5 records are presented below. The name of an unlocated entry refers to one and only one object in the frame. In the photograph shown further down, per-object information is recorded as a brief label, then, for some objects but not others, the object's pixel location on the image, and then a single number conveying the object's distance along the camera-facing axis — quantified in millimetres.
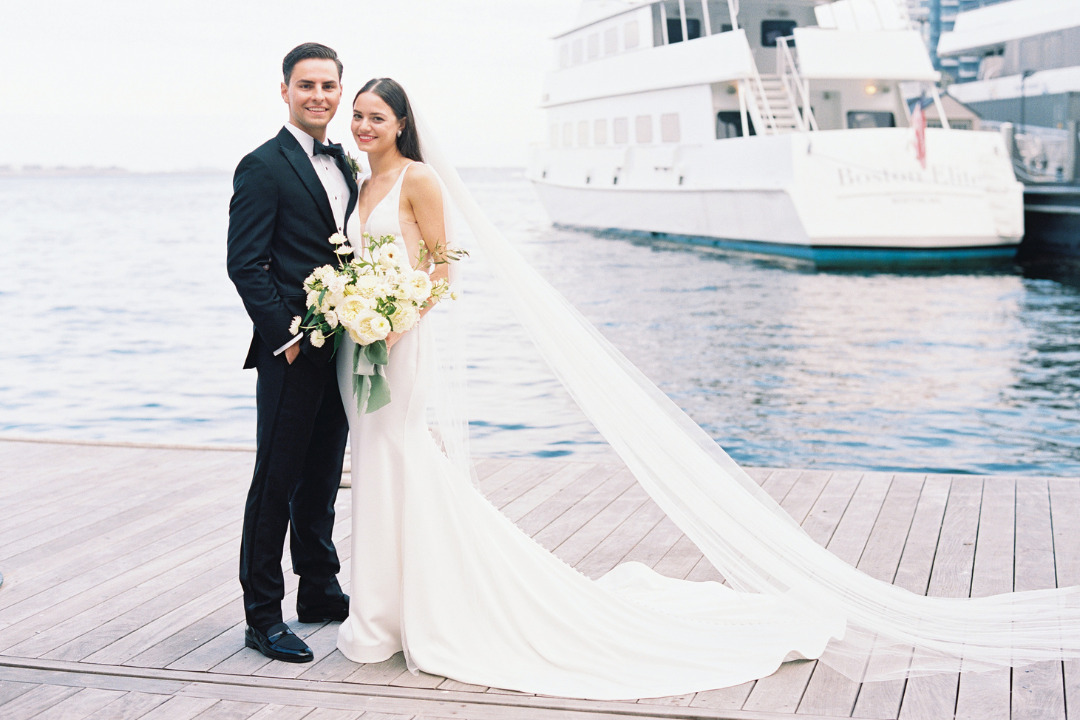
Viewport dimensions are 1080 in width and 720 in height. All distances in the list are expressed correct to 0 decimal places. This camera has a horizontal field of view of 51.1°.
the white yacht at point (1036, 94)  21938
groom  3250
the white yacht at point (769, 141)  19828
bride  3299
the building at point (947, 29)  42344
